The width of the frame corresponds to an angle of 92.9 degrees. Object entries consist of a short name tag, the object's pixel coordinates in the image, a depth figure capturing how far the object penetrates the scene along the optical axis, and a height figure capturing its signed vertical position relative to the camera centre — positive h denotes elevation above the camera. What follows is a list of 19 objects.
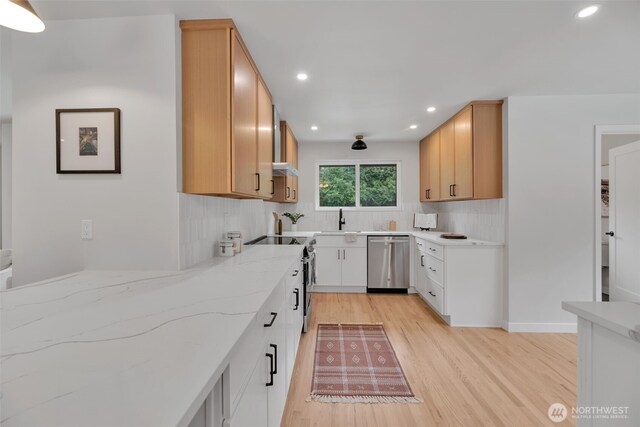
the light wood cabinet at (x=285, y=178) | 3.88 +0.43
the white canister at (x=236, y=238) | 2.39 -0.22
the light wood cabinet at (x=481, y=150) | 3.21 +0.66
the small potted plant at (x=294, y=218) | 4.84 -0.12
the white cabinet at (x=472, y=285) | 3.21 -0.78
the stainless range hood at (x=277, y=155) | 3.16 +0.62
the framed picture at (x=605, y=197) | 4.16 +0.20
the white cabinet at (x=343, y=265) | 4.48 -0.80
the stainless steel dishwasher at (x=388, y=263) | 4.45 -0.76
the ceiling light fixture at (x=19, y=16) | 1.06 +0.71
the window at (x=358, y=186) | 5.11 +0.42
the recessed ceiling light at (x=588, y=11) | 1.69 +1.13
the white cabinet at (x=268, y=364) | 0.94 -0.63
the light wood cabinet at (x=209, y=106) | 1.82 +0.64
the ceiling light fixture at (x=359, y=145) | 4.53 +0.98
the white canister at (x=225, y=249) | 2.30 -0.29
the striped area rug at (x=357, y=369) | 2.03 -1.23
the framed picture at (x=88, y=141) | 1.76 +0.40
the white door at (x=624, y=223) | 3.22 -0.13
